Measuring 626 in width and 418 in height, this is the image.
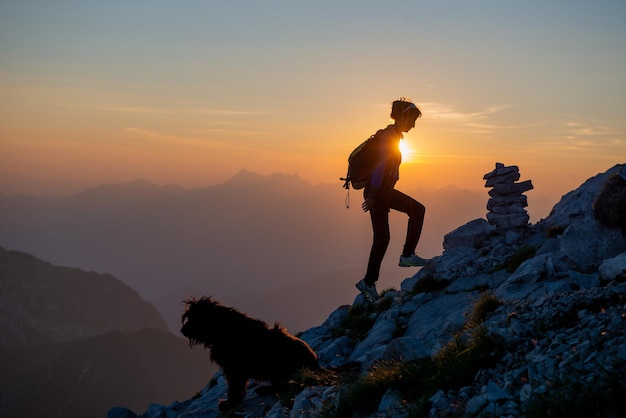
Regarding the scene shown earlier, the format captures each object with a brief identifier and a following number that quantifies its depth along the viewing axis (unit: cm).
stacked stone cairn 1831
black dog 1253
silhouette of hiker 1337
